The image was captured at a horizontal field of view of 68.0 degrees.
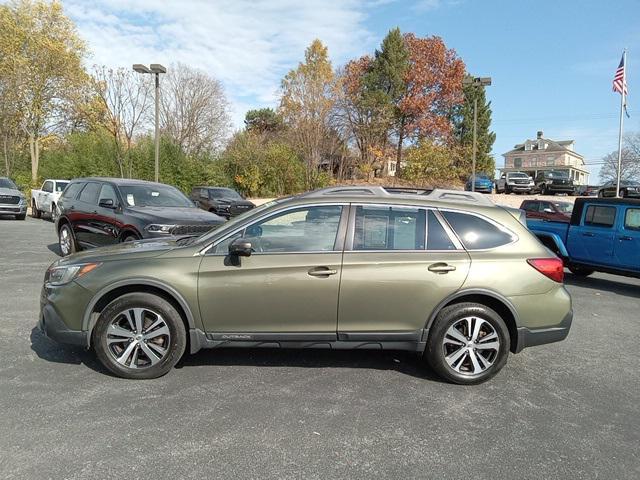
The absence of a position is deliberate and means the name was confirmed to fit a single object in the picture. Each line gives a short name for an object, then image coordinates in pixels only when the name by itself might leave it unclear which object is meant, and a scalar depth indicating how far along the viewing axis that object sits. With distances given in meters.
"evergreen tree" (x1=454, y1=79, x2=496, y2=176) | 50.50
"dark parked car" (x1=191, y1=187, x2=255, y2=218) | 19.77
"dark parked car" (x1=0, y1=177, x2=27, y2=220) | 18.33
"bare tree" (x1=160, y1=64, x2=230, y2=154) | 45.09
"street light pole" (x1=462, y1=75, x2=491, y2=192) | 20.59
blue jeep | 8.68
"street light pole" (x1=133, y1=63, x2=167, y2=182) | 18.59
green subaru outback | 4.01
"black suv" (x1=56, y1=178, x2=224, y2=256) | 7.97
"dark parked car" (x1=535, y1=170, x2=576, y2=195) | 32.44
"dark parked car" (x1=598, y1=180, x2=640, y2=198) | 19.82
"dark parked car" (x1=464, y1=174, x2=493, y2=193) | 34.03
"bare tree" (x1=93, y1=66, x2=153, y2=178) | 25.83
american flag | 22.98
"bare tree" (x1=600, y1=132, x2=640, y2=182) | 58.62
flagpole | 23.03
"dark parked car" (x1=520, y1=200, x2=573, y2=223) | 17.20
